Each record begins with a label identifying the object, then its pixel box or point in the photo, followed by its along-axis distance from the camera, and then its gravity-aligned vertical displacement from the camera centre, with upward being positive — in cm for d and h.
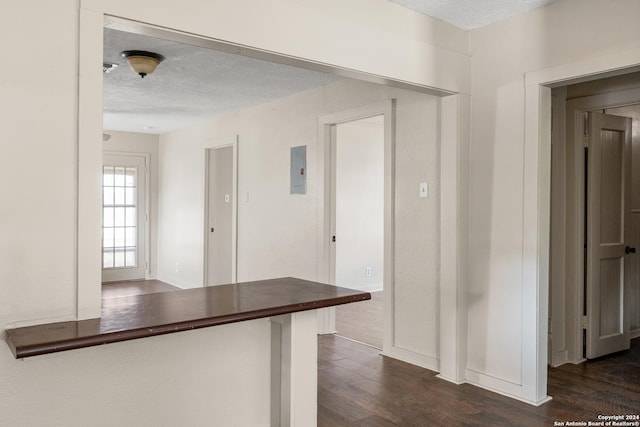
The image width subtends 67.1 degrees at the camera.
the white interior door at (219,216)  665 -6
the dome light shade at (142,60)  360 +114
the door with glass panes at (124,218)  754 -10
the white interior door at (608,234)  382 -16
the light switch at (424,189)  363 +18
